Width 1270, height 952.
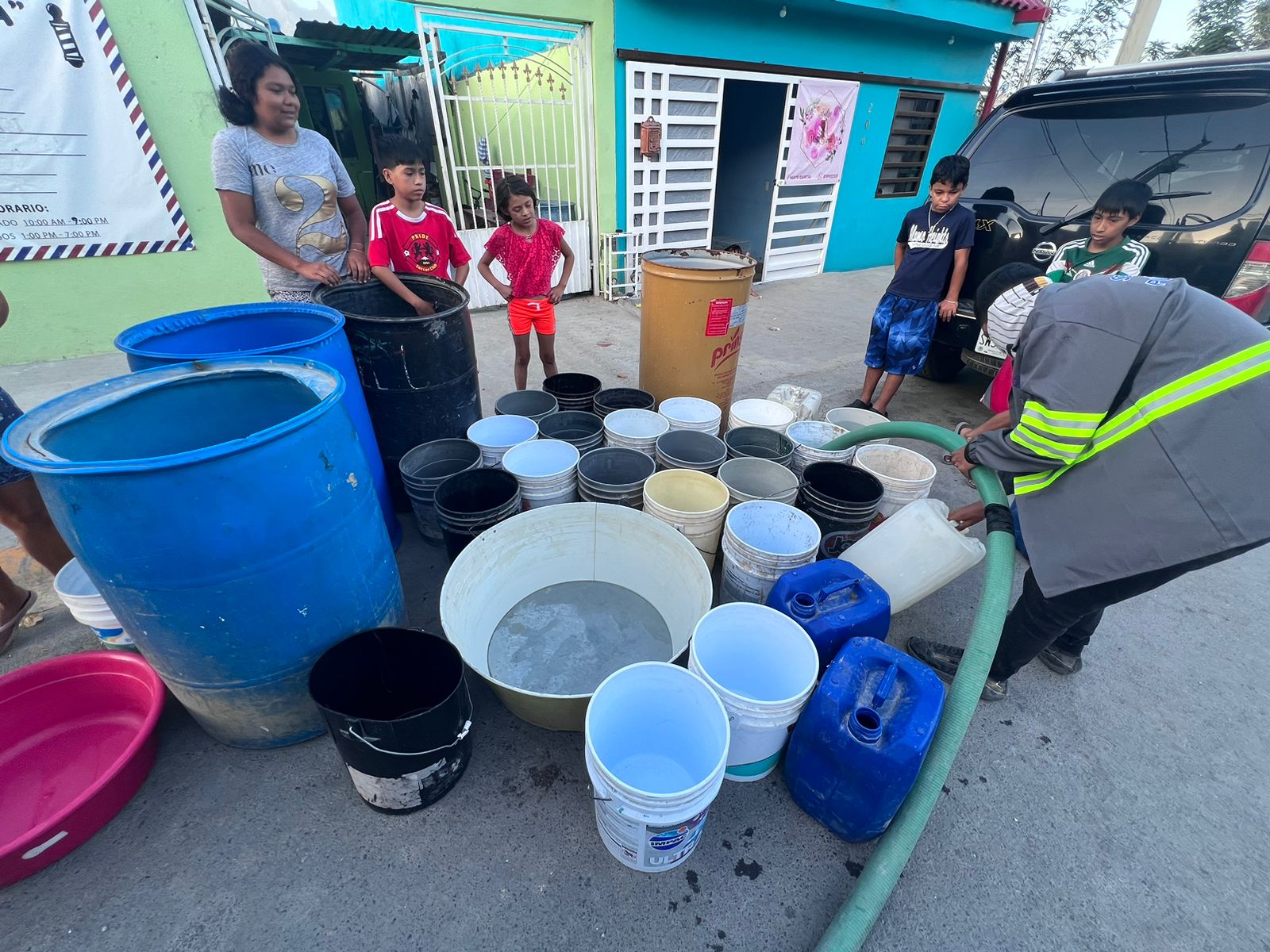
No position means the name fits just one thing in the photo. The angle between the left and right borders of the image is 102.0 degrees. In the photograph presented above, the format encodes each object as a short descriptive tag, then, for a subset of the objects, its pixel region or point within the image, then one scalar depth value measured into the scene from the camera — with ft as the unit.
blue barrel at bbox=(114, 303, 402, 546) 6.61
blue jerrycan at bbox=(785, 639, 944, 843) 4.76
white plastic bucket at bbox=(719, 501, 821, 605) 6.58
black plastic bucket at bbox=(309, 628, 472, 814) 4.86
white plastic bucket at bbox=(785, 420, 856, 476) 8.97
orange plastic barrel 10.30
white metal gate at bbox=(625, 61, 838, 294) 19.45
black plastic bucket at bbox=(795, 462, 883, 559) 7.79
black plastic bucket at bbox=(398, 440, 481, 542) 8.45
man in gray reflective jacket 4.64
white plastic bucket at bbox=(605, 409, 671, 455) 8.91
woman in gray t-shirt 7.92
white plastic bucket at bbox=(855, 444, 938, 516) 8.23
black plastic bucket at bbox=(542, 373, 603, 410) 10.84
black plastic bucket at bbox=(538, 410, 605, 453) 9.85
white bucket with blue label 4.34
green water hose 4.60
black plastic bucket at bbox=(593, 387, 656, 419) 10.39
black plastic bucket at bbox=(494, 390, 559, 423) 10.35
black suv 9.43
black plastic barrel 8.05
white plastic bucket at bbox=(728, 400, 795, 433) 10.13
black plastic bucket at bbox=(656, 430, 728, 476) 8.78
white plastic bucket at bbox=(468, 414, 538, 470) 8.87
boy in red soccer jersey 9.41
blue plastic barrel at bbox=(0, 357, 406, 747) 4.25
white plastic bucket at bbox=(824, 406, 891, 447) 10.62
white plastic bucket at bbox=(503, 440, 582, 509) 7.93
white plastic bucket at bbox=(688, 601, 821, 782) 5.09
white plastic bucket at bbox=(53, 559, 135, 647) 6.12
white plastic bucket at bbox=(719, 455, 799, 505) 8.36
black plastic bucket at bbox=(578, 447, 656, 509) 7.98
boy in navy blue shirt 11.72
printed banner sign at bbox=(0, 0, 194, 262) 12.34
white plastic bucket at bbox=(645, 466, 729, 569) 7.30
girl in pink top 11.33
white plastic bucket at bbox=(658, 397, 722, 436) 9.61
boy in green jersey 9.64
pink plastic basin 5.11
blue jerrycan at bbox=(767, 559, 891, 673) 5.84
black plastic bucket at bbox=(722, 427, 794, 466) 9.35
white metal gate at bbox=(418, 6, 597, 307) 16.28
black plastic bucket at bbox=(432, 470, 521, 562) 7.31
